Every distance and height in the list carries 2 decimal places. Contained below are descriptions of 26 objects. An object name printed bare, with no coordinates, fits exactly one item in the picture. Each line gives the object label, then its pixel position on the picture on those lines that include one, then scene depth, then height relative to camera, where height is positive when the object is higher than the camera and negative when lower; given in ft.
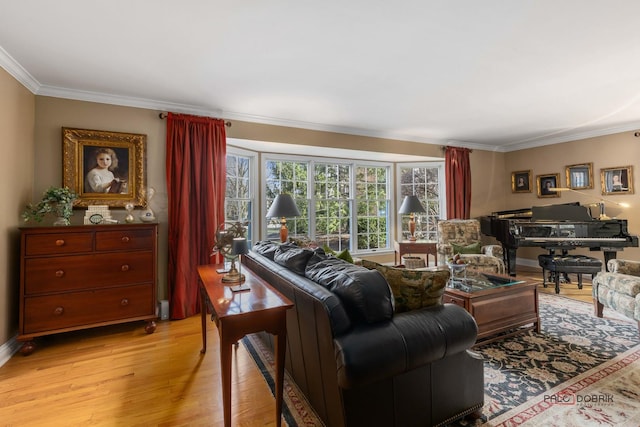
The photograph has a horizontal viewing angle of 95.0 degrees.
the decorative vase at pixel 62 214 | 9.03 +0.22
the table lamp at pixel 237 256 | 6.40 -0.90
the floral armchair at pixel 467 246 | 13.33 -1.52
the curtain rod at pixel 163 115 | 11.12 +3.98
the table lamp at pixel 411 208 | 16.14 +0.49
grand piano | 13.50 -0.81
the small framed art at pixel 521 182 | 18.66 +2.19
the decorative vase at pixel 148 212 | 10.41 +0.28
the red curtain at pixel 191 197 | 11.07 +0.86
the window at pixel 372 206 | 17.69 +0.69
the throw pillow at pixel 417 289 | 5.28 -1.31
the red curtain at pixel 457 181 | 17.69 +2.13
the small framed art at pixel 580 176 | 16.17 +2.18
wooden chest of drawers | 8.25 -1.72
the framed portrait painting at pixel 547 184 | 17.49 +1.91
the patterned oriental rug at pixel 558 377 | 5.52 -3.75
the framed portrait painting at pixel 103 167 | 9.94 +1.89
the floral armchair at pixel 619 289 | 8.50 -2.33
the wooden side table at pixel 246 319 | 4.75 -1.68
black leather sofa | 4.25 -2.09
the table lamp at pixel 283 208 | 12.66 +0.45
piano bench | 12.91 -2.27
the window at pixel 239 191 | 13.71 +1.36
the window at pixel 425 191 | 18.56 +1.63
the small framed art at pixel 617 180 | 14.88 +1.80
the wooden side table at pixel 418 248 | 15.69 -1.68
